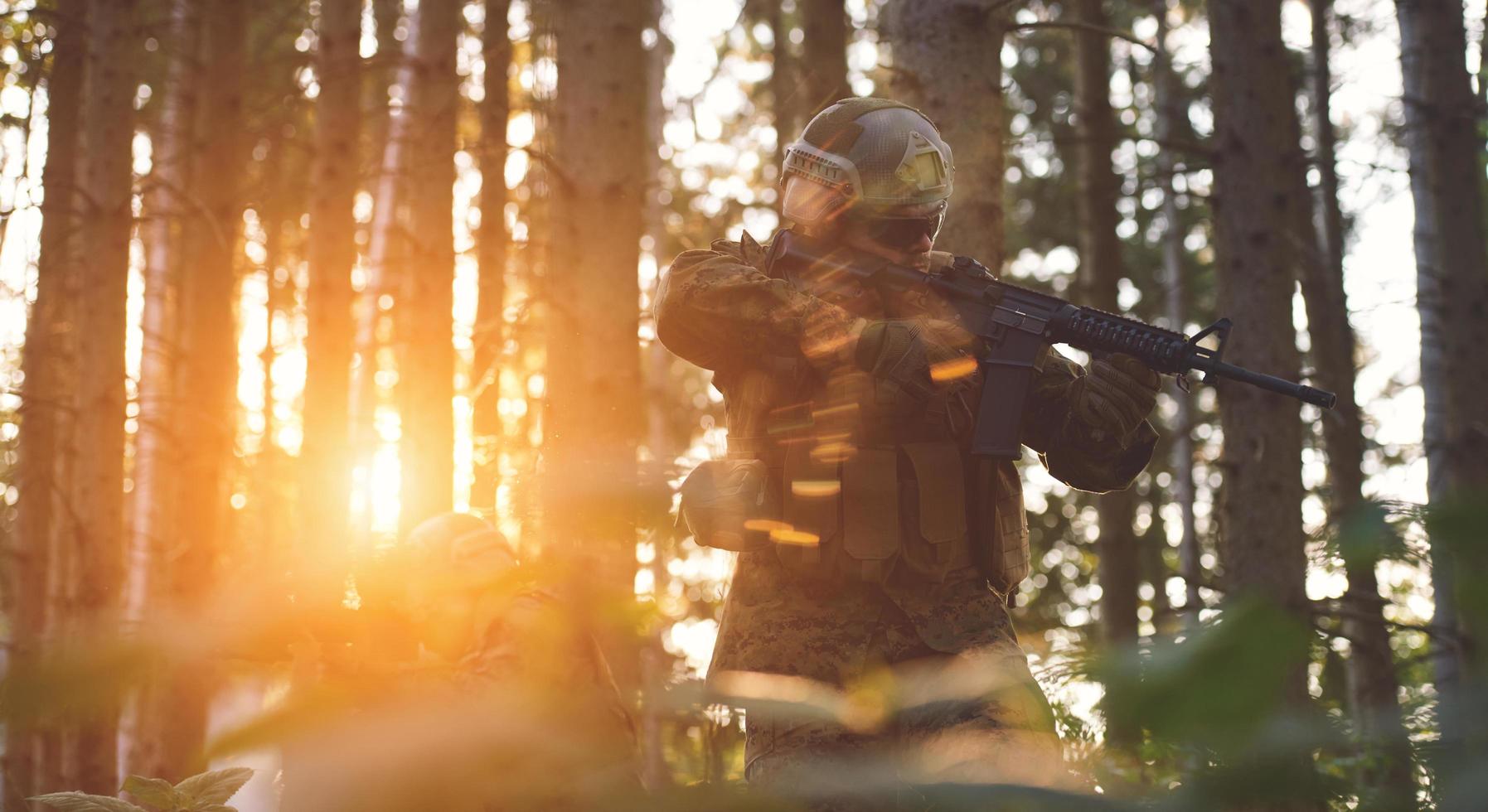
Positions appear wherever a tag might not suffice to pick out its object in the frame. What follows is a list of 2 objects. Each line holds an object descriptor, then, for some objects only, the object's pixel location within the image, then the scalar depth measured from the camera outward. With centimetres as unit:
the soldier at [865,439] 326
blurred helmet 401
